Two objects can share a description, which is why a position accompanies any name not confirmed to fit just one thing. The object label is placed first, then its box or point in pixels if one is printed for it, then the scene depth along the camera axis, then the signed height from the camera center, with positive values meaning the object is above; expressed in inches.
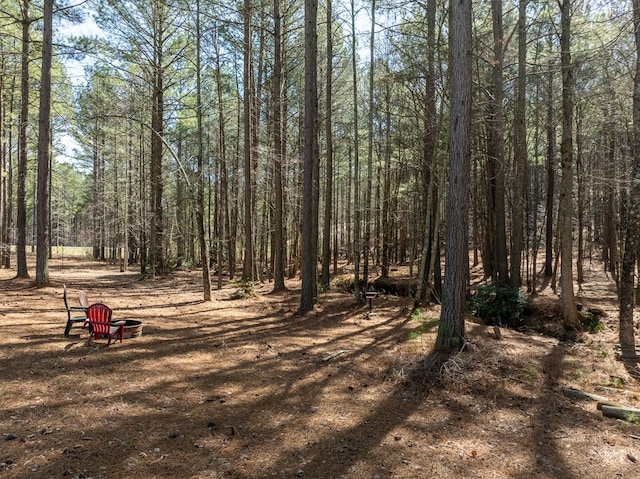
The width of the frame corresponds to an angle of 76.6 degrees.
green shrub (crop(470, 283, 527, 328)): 457.1 -75.3
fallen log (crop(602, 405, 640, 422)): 188.9 -82.7
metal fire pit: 289.4 -61.2
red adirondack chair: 262.8 -51.1
